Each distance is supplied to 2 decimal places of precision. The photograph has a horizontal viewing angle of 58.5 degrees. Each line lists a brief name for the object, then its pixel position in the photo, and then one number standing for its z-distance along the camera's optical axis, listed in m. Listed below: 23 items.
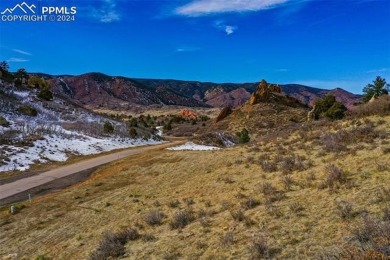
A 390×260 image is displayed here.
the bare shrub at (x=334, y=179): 11.63
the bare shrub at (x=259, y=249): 7.88
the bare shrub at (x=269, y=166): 16.70
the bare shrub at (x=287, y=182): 12.86
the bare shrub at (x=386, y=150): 14.24
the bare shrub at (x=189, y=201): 14.22
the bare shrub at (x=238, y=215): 10.49
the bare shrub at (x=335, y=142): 17.03
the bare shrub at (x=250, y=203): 11.62
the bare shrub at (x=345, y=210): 8.82
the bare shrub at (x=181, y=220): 11.44
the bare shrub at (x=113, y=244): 10.23
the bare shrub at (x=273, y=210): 10.20
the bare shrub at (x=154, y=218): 12.34
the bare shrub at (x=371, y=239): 6.11
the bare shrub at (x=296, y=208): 10.22
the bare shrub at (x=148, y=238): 10.84
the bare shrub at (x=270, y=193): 11.69
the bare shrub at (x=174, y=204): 14.35
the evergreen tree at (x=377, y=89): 65.69
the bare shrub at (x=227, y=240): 9.02
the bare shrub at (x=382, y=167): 12.10
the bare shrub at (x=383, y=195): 9.31
